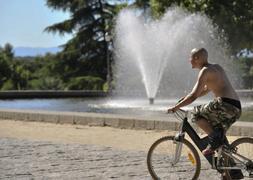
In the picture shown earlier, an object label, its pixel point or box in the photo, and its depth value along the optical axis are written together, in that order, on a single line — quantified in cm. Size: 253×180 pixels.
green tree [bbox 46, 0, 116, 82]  4449
